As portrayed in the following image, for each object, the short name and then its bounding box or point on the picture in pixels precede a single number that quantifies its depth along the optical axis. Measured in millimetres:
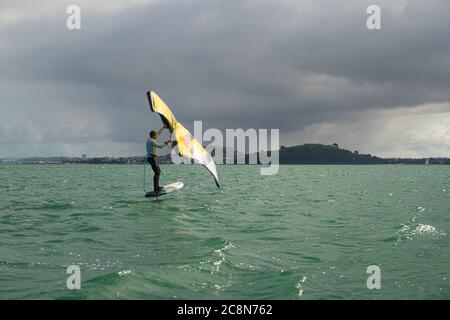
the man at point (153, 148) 21781
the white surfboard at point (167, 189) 24016
